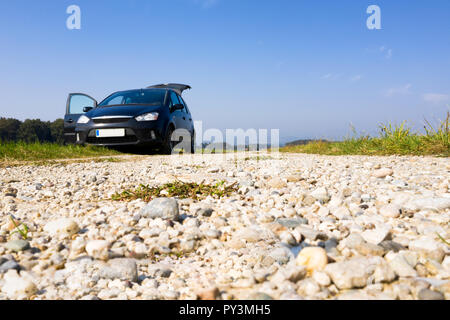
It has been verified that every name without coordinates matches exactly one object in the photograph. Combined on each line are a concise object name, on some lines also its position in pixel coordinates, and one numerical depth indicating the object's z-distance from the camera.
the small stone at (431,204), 2.59
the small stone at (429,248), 1.79
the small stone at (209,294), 1.54
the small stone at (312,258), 1.74
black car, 8.26
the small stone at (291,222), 2.35
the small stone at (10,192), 3.51
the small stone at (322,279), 1.60
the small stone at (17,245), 2.09
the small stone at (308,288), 1.54
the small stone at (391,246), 1.92
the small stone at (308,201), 2.86
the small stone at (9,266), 1.84
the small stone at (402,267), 1.63
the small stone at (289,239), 2.10
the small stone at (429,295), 1.42
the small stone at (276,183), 3.49
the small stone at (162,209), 2.52
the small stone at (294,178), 3.81
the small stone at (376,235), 1.99
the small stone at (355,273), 1.59
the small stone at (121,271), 1.79
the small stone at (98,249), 1.99
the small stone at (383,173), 3.94
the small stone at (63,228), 2.29
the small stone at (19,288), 1.64
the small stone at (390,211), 2.47
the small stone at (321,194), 2.94
